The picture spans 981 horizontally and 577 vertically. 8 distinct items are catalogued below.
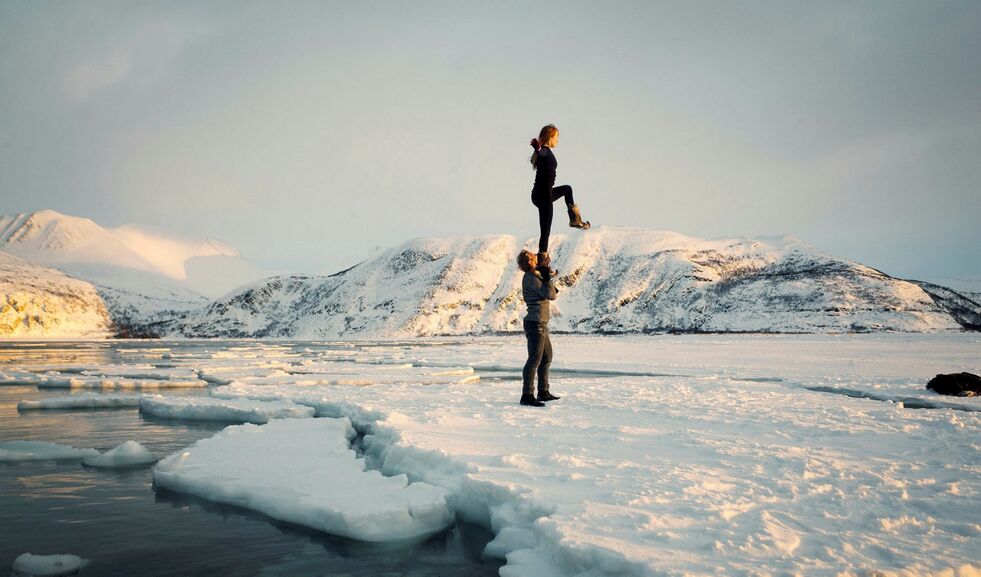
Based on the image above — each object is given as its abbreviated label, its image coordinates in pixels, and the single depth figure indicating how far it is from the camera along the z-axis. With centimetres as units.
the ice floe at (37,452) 661
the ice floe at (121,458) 640
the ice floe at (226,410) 988
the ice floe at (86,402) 1123
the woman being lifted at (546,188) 804
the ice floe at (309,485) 423
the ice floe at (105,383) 1553
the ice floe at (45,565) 341
